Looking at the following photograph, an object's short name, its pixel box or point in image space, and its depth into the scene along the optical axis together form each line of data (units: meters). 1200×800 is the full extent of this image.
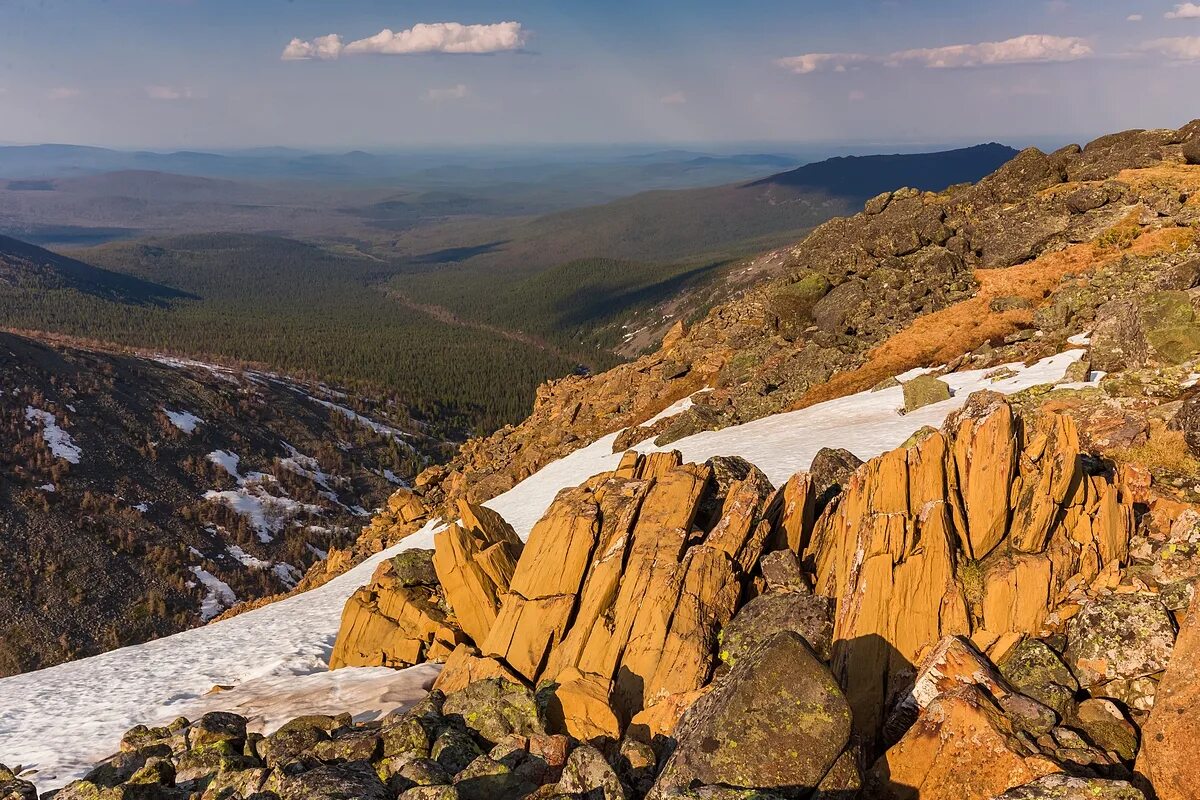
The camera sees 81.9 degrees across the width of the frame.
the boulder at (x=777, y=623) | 15.96
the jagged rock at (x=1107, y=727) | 11.41
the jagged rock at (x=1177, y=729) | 10.30
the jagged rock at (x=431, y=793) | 11.94
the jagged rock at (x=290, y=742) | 16.45
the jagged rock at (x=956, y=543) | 14.88
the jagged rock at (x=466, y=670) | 19.38
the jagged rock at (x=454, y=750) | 14.62
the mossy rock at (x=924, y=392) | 37.12
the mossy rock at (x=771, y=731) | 11.34
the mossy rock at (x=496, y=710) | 15.60
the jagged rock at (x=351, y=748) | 15.01
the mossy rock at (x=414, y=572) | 28.11
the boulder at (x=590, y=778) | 11.70
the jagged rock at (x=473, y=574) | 23.83
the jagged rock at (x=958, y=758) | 10.86
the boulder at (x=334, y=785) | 12.03
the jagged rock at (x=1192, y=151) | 52.16
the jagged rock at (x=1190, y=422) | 19.16
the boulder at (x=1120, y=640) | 12.62
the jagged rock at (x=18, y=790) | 14.87
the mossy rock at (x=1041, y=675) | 12.38
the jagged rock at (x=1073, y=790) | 9.40
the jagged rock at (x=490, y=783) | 13.03
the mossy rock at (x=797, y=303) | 57.72
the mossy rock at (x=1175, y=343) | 26.45
